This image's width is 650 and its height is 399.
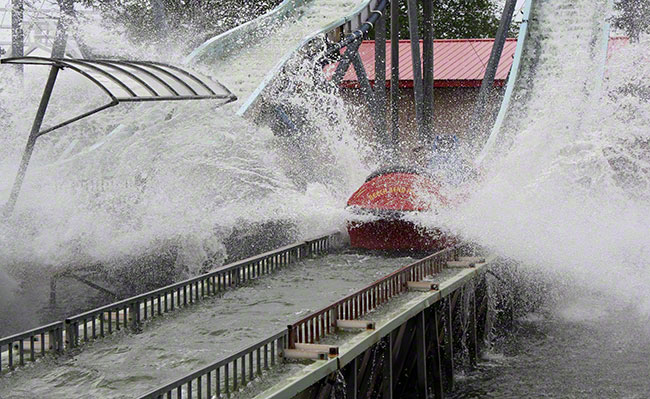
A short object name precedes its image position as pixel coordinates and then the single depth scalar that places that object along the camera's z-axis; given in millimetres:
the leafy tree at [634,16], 20438
